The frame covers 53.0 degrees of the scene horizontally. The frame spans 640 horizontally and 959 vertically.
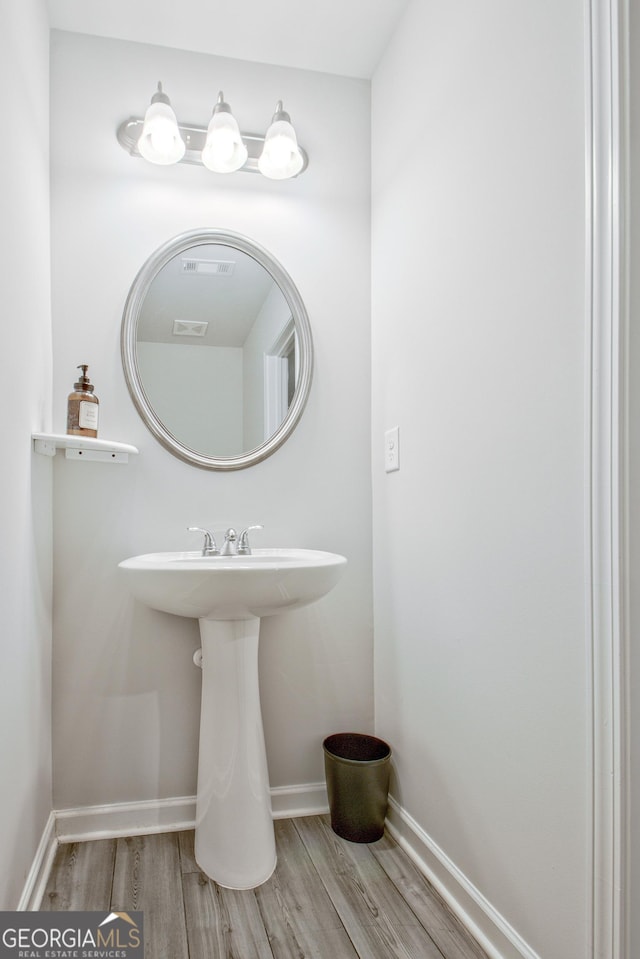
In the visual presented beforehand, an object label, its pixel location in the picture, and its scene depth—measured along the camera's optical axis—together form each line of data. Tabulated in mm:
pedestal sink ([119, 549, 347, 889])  1444
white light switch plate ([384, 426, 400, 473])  1862
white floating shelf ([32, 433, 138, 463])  1583
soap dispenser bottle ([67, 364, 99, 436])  1749
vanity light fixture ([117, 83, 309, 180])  1792
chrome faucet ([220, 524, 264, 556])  1834
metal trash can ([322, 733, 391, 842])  1742
